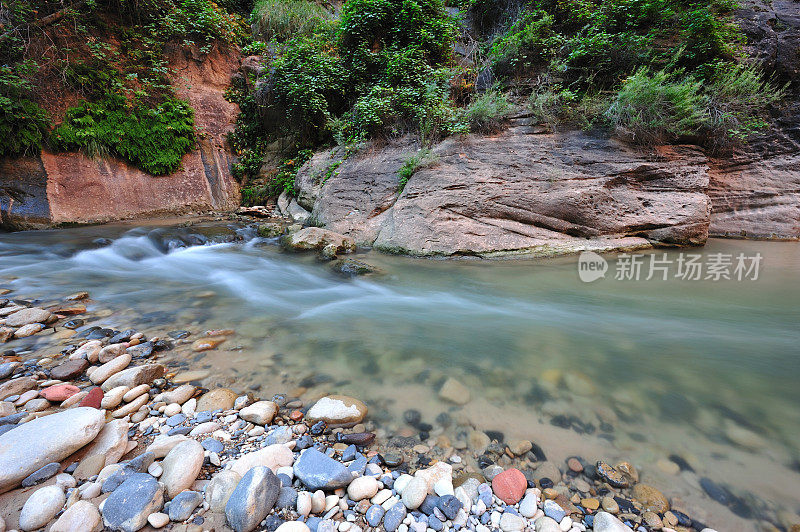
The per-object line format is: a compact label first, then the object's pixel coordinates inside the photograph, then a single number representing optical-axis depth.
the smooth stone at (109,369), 1.67
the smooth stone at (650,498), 1.03
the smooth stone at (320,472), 1.05
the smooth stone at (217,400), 1.50
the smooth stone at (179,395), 1.53
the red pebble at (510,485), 1.05
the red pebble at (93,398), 1.46
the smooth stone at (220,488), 0.98
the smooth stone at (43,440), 1.00
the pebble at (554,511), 0.99
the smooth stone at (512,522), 0.94
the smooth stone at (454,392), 1.55
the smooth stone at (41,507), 0.87
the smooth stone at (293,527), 0.88
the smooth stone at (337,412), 1.40
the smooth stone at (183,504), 0.94
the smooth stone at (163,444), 1.17
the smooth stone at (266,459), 1.12
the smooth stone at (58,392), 1.50
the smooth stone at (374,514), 0.95
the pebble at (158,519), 0.90
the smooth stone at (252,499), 0.89
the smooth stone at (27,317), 2.27
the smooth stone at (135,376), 1.60
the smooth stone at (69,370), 1.69
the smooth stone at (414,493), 1.00
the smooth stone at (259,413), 1.40
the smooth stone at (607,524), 0.94
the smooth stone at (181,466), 1.02
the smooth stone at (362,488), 1.03
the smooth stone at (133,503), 0.88
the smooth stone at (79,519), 0.86
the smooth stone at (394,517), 0.93
